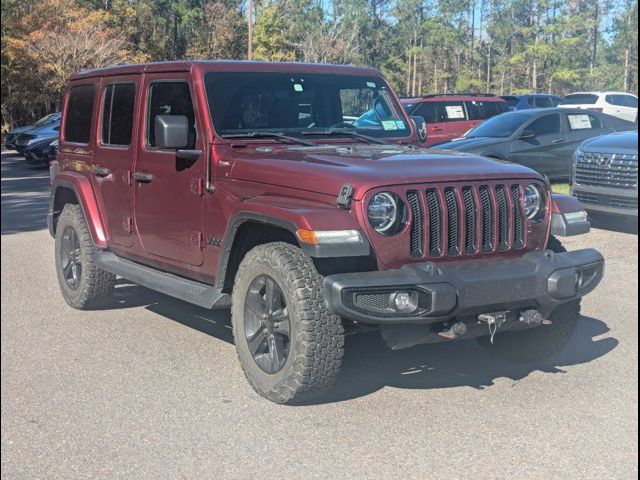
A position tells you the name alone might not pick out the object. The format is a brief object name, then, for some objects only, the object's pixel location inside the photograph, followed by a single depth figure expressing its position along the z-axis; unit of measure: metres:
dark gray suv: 10.45
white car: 28.34
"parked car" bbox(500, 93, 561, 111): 27.45
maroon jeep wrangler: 4.36
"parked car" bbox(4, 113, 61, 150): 27.75
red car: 20.64
